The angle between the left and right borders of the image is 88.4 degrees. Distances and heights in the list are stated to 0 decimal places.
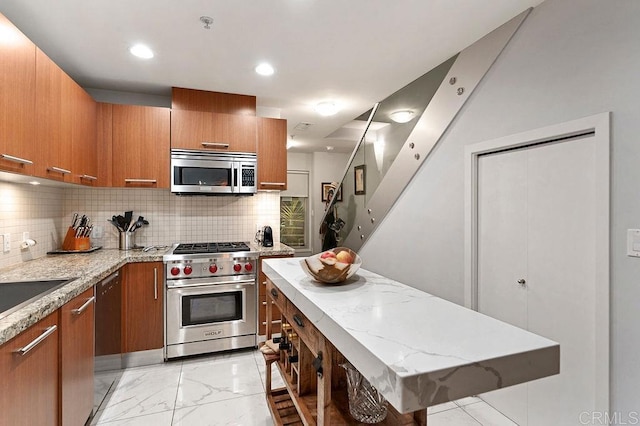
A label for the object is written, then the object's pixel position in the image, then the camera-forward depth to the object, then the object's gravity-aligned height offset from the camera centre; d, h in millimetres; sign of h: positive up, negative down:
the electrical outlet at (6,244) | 2266 -225
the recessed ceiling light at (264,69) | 2807 +1256
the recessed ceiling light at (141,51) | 2479 +1241
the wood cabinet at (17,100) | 1704 +619
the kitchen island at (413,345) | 761 -355
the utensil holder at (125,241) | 3264 -290
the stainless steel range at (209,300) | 2996 -826
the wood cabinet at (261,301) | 3238 -873
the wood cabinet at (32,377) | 1215 -687
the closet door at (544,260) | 1789 -292
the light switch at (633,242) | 1520 -132
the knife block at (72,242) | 2973 -277
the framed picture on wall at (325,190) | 7012 +486
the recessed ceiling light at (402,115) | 3205 +987
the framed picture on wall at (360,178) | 4117 +447
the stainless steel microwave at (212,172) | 3232 +404
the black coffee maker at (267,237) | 3587 -269
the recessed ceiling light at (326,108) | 3807 +1233
